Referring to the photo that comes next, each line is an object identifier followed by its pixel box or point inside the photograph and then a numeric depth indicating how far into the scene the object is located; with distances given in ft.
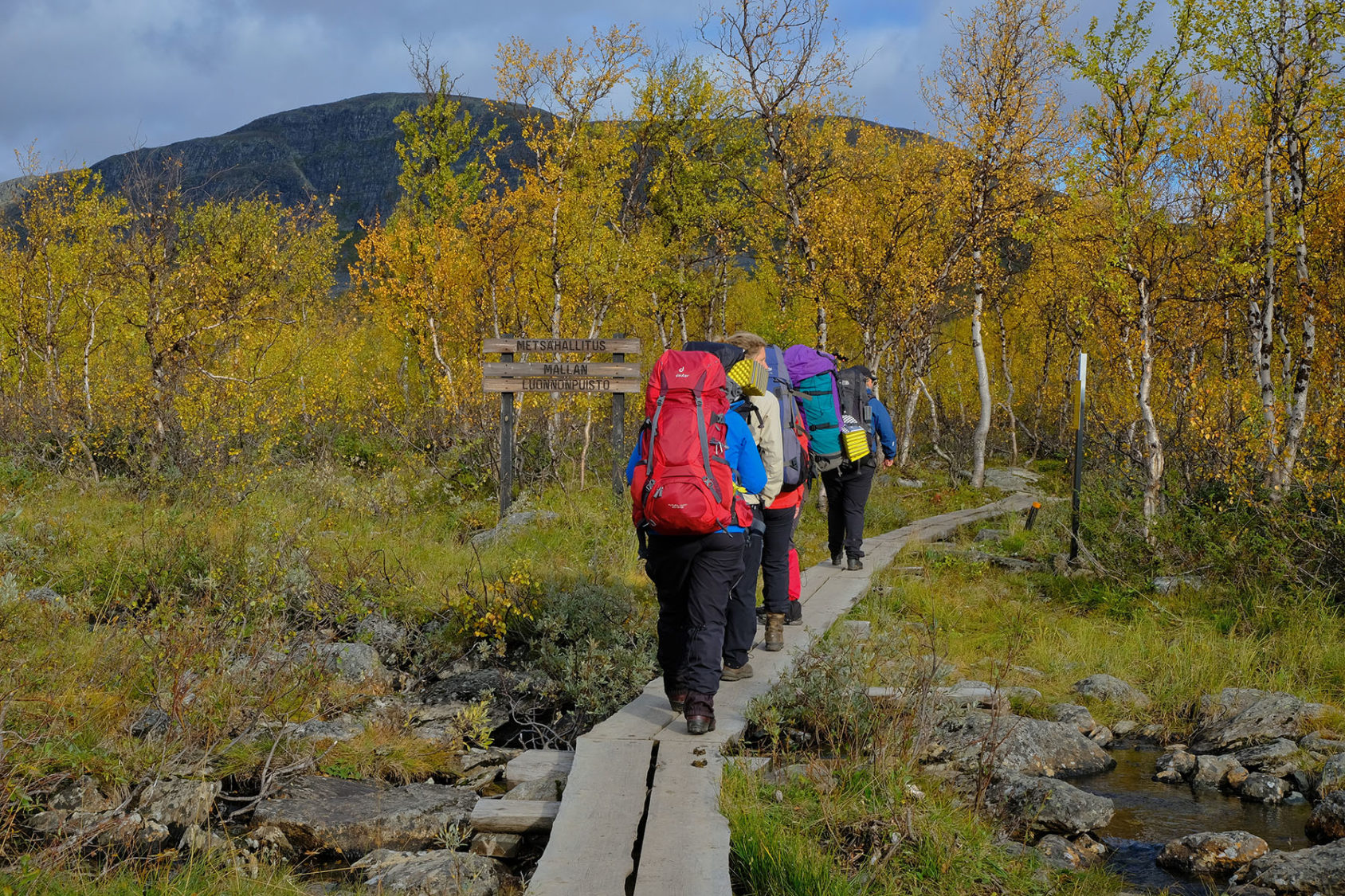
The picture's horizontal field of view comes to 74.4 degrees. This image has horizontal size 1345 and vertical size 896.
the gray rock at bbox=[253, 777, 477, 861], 15.53
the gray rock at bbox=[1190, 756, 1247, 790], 19.81
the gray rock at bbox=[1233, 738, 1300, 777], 19.90
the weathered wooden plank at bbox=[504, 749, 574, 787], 17.12
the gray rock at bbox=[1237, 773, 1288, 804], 18.89
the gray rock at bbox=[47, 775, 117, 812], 15.79
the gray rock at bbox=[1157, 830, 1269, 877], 15.79
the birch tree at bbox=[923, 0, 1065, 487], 66.64
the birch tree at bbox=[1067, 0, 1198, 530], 33.58
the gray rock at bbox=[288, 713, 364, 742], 19.54
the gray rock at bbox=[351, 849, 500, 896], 12.94
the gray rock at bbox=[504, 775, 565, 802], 16.10
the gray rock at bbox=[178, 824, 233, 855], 14.12
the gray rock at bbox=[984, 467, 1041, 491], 75.92
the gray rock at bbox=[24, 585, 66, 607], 24.56
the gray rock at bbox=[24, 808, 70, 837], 14.62
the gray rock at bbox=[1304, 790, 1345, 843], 16.75
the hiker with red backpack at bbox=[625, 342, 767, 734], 15.98
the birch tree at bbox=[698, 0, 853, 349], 57.11
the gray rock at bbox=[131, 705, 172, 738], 18.52
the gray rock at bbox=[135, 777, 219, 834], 15.98
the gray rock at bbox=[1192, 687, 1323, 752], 21.27
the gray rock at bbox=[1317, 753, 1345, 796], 18.25
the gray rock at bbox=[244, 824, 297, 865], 15.31
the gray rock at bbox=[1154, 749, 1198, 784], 20.33
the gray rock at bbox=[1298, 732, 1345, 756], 20.11
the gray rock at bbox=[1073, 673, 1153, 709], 24.30
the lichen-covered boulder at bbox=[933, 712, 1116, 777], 19.47
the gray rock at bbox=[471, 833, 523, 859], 14.61
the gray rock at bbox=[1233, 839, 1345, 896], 14.05
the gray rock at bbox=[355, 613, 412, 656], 26.84
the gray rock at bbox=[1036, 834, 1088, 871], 15.37
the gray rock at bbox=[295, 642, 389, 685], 22.71
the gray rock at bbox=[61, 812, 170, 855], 13.47
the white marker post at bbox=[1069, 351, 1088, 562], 32.96
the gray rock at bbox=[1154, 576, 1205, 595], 30.89
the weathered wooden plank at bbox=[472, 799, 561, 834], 14.82
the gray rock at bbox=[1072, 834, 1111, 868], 16.16
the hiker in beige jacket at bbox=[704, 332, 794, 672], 19.15
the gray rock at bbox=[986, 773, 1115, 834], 17.02
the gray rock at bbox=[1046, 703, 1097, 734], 22.81
